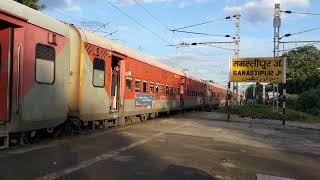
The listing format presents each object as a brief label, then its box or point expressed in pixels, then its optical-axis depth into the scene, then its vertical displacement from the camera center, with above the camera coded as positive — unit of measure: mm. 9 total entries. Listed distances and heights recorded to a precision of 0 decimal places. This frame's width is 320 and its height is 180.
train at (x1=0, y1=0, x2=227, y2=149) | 5822 +518
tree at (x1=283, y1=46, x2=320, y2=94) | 46260 +4450
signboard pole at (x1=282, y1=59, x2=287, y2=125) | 17285 +1834
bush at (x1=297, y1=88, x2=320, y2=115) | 30221 -671
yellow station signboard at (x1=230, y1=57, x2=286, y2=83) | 17674 +1797
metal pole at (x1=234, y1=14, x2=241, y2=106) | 24362 +5673
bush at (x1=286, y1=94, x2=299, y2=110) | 32463 -894
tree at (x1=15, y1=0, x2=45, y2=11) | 15873 +5726
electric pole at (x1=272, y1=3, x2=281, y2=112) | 23906 +6648
